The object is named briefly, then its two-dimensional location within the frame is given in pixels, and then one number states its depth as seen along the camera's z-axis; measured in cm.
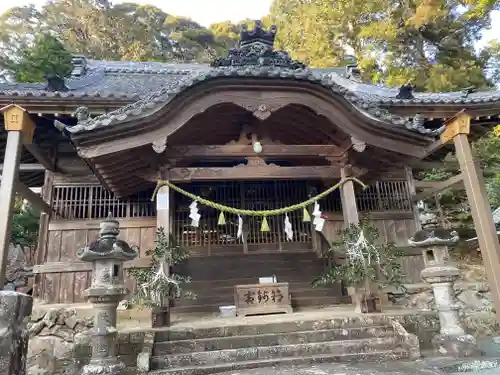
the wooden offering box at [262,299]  744
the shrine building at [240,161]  690
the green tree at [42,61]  1270
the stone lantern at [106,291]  487
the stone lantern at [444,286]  570
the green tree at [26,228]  1316
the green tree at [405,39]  1859
